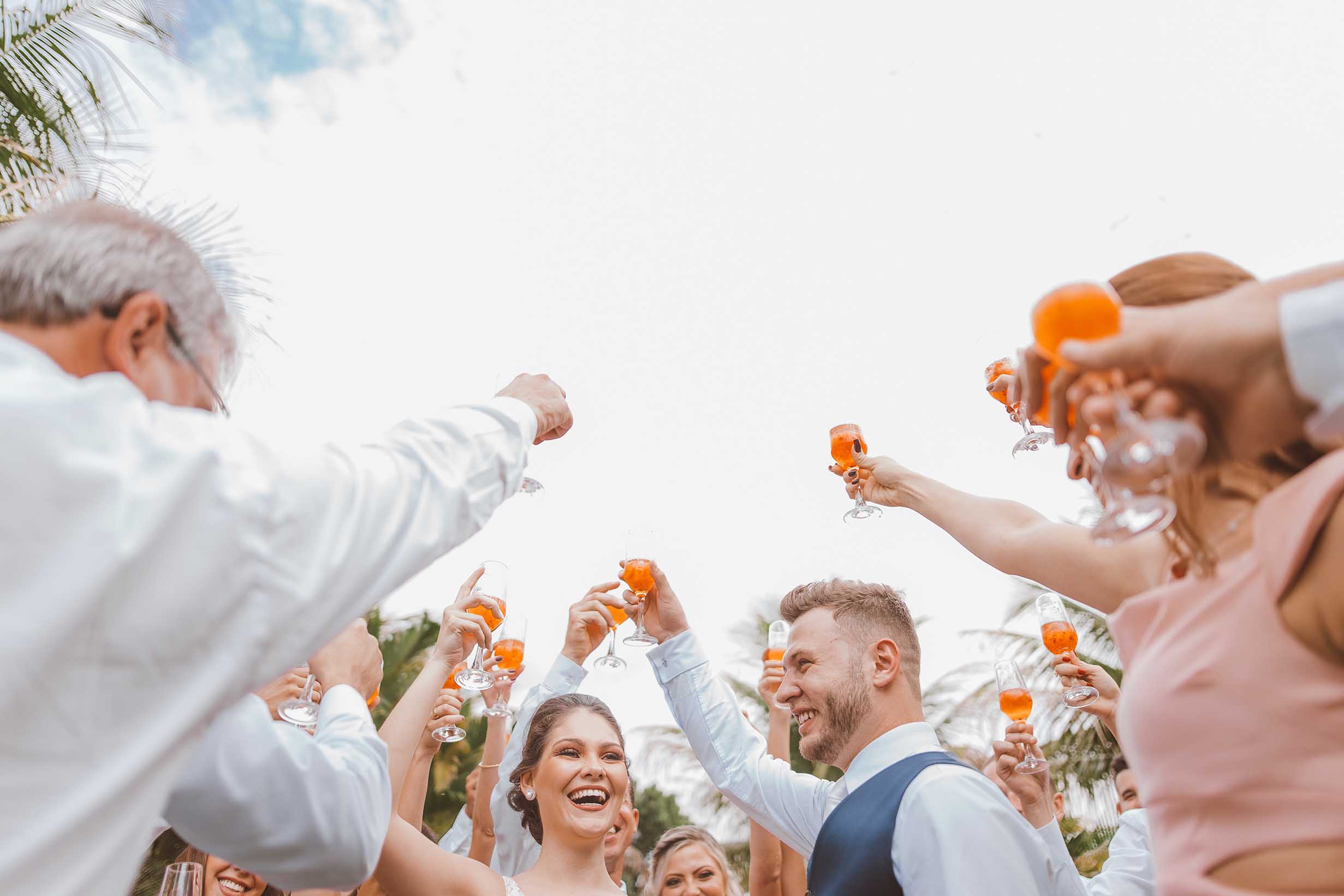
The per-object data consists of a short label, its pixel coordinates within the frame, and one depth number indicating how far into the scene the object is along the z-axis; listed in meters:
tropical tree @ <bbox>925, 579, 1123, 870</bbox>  16.55
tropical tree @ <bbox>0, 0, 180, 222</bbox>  8.70
